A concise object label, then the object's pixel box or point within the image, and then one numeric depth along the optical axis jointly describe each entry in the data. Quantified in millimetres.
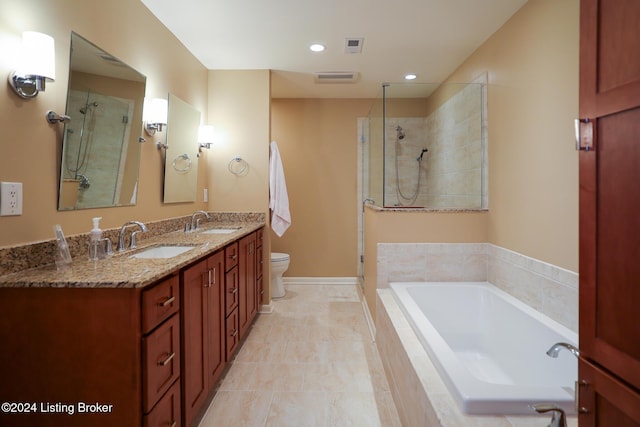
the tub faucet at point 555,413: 895
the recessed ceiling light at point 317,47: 2834
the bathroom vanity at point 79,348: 1171
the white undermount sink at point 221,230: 2828
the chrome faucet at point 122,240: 1885
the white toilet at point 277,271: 3785
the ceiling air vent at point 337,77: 3463
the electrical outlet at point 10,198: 1263
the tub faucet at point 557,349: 868
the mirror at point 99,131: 1605
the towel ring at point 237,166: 3400
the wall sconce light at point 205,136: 3141
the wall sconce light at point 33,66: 1296
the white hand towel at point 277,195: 3434
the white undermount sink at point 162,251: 1963
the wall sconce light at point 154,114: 2293
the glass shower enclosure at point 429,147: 2879
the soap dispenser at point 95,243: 1607
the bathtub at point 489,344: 1206
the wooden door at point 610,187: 638
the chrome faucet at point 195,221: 2910
